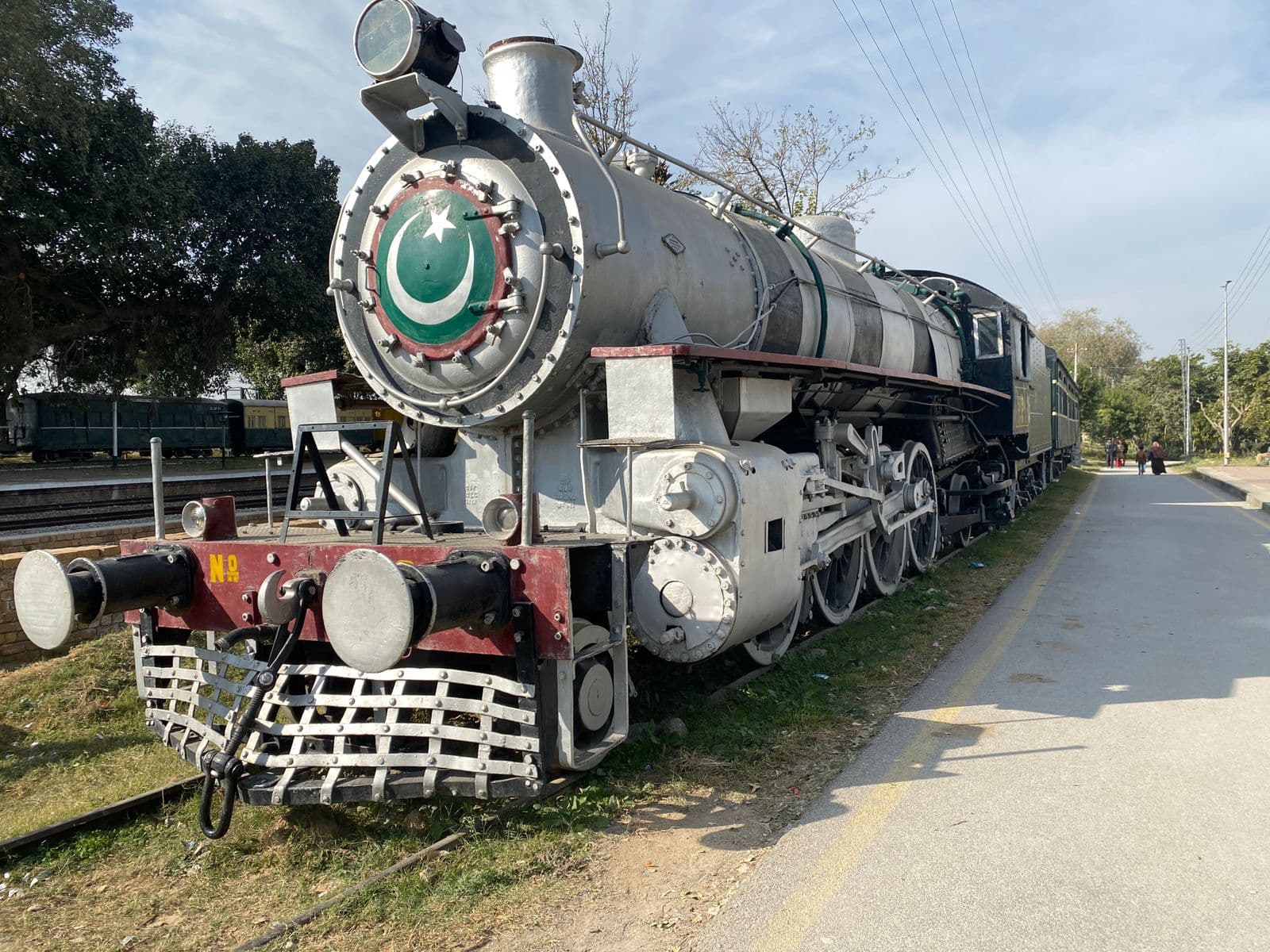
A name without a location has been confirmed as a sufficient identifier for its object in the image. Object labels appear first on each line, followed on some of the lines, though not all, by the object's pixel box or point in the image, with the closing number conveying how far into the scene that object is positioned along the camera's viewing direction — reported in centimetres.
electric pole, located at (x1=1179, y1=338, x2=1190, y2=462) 4600
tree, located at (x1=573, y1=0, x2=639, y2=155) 1945
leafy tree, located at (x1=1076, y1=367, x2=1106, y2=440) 5062
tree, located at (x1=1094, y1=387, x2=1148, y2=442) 5419
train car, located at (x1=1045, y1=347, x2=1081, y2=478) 1842
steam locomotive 338
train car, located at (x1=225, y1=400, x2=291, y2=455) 3186
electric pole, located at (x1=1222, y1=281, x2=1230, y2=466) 3869
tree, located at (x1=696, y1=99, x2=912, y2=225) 2353
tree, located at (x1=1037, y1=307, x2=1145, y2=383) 7456
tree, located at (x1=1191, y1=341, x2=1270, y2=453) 4297
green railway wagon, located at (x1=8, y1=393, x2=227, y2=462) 2675
